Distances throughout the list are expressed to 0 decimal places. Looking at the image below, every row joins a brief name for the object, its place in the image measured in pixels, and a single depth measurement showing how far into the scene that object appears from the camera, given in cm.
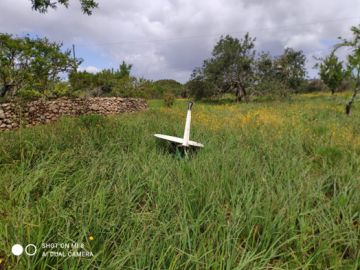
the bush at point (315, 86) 3316
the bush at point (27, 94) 754
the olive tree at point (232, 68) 1959
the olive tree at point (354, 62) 896
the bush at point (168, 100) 1502
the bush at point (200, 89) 1969
